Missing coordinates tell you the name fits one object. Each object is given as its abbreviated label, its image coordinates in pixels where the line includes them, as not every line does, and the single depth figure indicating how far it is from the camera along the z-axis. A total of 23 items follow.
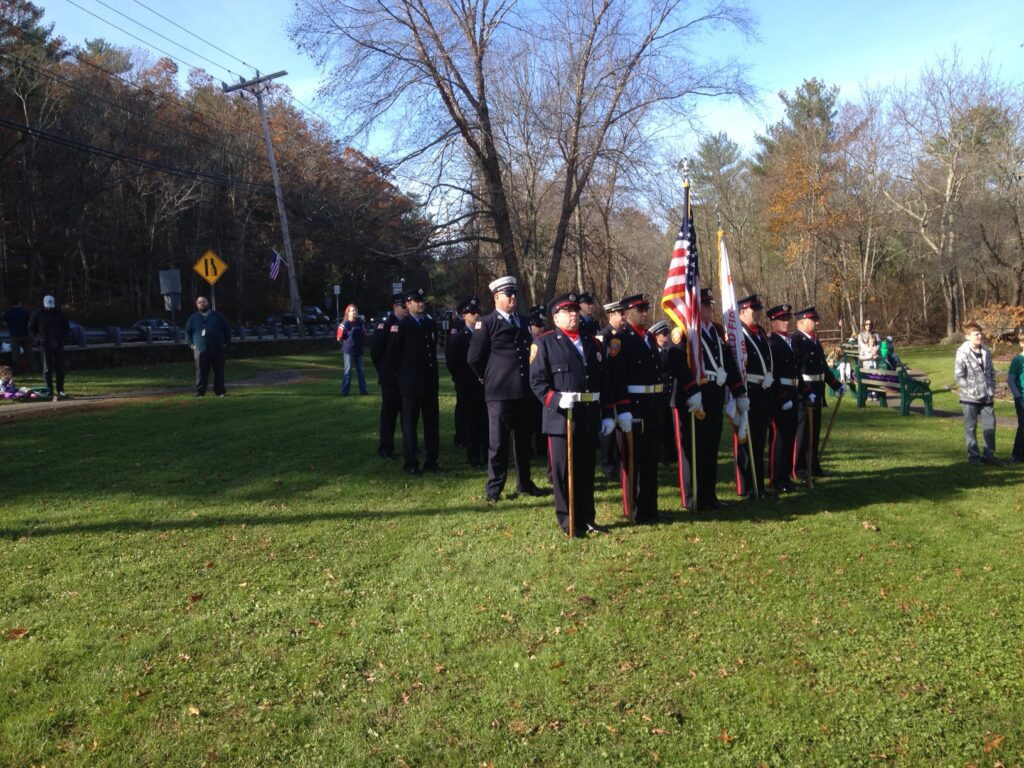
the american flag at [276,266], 37.88
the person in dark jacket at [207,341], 15.72
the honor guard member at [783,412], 9.05
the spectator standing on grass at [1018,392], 10.82
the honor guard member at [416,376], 9.86
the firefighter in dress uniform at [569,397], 7.14
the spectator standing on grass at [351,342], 16.94
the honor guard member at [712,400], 8.18
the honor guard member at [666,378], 8.30
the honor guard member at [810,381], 9.35
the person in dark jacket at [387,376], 10.14
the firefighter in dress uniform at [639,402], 7.55
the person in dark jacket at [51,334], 15.22
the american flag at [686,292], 8.16
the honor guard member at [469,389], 10.35
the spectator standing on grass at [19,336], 18.27
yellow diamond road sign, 22.73
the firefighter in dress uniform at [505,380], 8.38
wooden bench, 15.57
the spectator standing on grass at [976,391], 10.62
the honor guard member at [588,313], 9.37
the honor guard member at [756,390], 8.69
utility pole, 34.75
